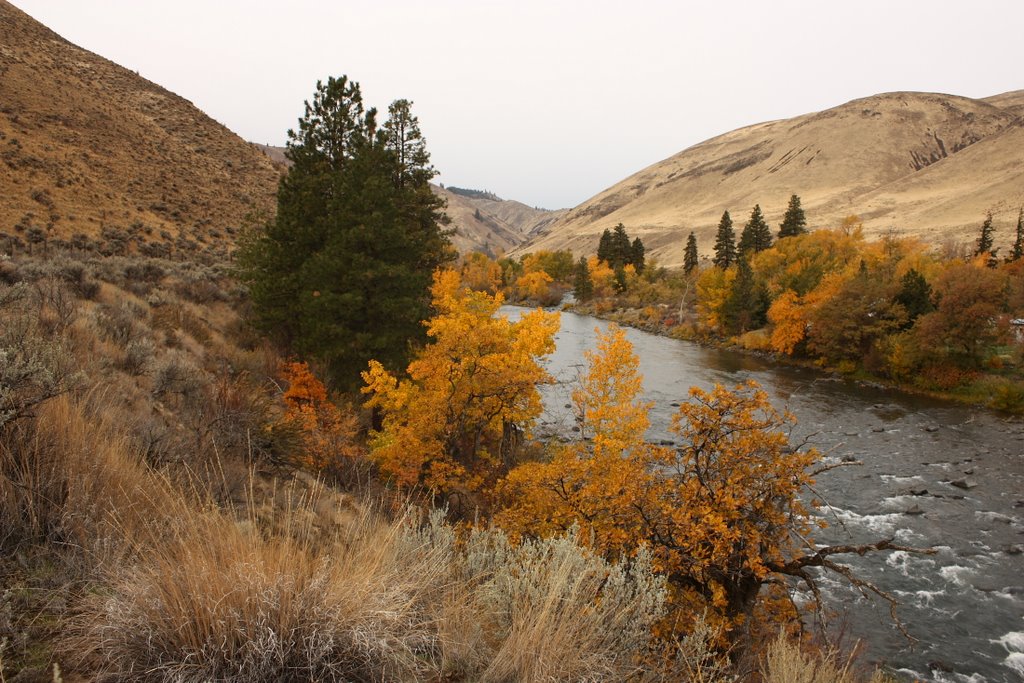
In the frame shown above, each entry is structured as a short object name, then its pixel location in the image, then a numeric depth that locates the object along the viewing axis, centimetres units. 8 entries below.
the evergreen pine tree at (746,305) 5122
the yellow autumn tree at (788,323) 4397
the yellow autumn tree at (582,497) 984
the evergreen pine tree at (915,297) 3764
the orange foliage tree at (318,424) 1110
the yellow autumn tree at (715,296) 5475
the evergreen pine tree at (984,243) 5928
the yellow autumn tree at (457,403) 1543
